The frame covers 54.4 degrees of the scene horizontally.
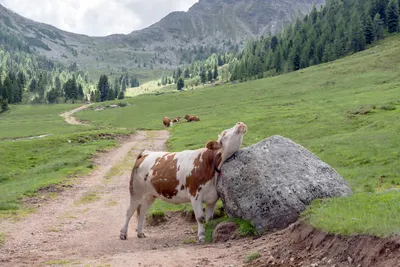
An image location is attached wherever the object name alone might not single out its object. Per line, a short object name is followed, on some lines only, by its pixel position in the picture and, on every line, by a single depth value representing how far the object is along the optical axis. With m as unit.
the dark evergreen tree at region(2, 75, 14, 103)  145.88
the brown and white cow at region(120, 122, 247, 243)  12.24
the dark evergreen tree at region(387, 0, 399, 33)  131.88
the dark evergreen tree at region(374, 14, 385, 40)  127.31
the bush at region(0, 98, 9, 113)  128.00
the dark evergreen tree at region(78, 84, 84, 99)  185.75
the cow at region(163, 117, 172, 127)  62.43
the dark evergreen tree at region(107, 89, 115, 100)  175.00
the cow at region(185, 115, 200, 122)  62.38
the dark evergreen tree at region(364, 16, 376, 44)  126.31
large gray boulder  10.98
